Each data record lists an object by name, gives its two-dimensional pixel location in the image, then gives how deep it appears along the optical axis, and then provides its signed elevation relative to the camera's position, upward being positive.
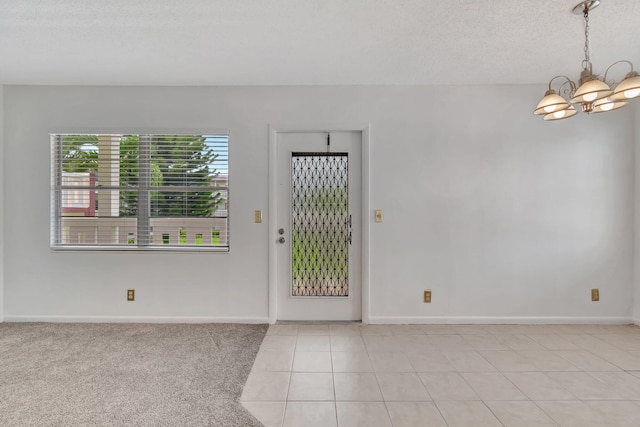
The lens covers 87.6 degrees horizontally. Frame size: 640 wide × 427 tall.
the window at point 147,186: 3.45 +0.29
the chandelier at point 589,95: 1.78 +0.67
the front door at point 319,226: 3.46 -0.12
